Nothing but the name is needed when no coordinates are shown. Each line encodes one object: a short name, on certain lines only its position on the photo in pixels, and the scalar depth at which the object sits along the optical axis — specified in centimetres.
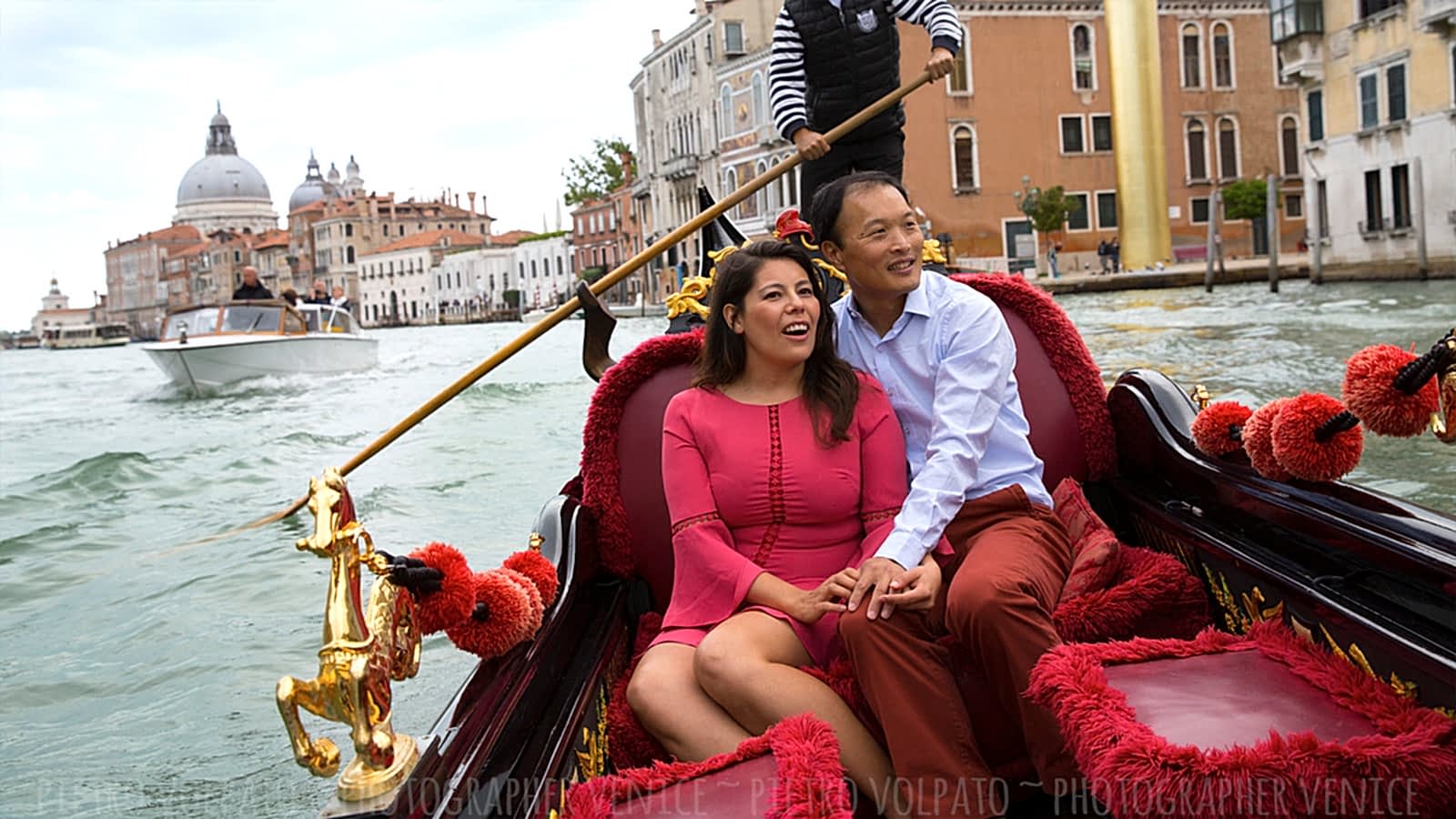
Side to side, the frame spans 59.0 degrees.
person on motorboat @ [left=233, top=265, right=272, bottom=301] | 1212
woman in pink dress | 144
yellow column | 2078
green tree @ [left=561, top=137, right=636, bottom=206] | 3998
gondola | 114
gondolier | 260
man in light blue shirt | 130
